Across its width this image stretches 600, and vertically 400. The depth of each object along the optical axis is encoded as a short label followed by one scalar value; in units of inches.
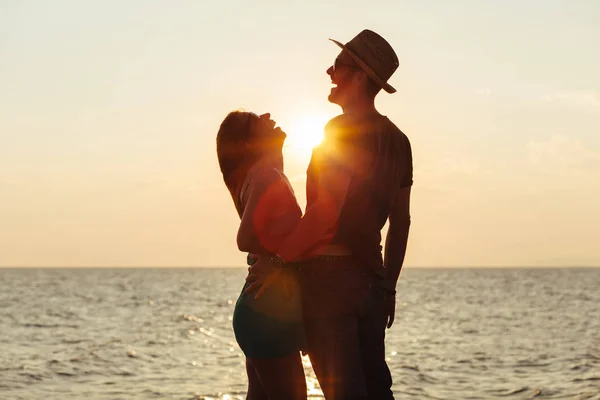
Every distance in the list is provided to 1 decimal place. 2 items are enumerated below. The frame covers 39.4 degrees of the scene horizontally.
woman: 164.2
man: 162.9
